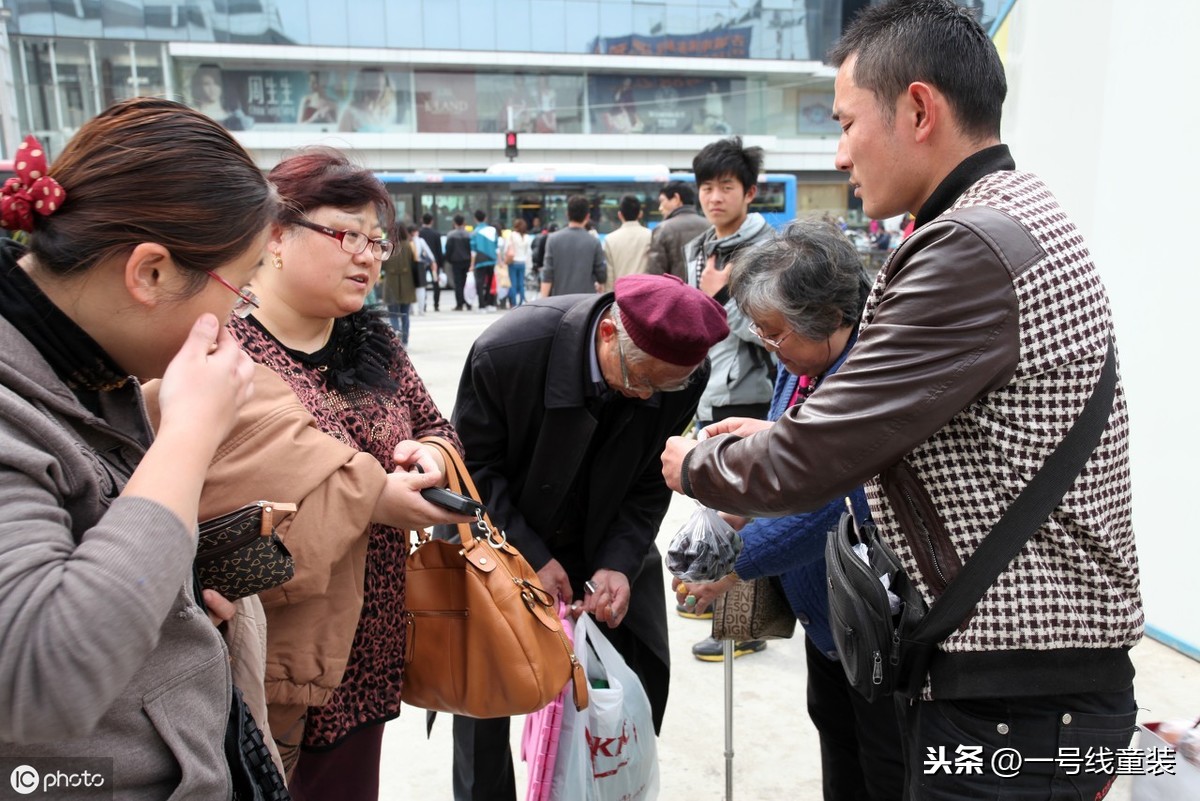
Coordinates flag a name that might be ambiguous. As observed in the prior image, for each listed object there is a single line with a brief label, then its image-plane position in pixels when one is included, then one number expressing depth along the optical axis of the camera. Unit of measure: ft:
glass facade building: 103.86
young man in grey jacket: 14.03
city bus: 69.62
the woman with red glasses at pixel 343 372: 6.08
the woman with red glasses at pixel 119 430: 2.92
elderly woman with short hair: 7.00
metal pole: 9.08
